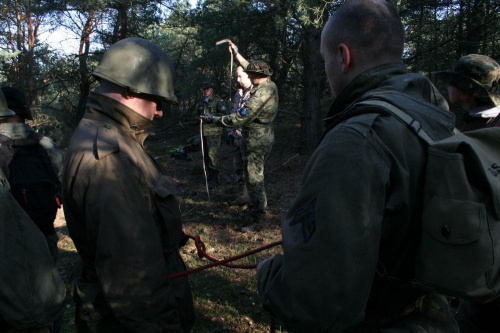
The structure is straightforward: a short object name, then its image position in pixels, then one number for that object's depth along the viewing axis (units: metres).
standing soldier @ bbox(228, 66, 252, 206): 7.76
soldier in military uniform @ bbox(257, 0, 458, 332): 1.13
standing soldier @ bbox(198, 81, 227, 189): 10.13
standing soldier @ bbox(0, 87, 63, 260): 3.46
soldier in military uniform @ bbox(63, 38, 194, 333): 1.73
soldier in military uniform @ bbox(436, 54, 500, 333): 2.86
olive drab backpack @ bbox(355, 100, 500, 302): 1.10
